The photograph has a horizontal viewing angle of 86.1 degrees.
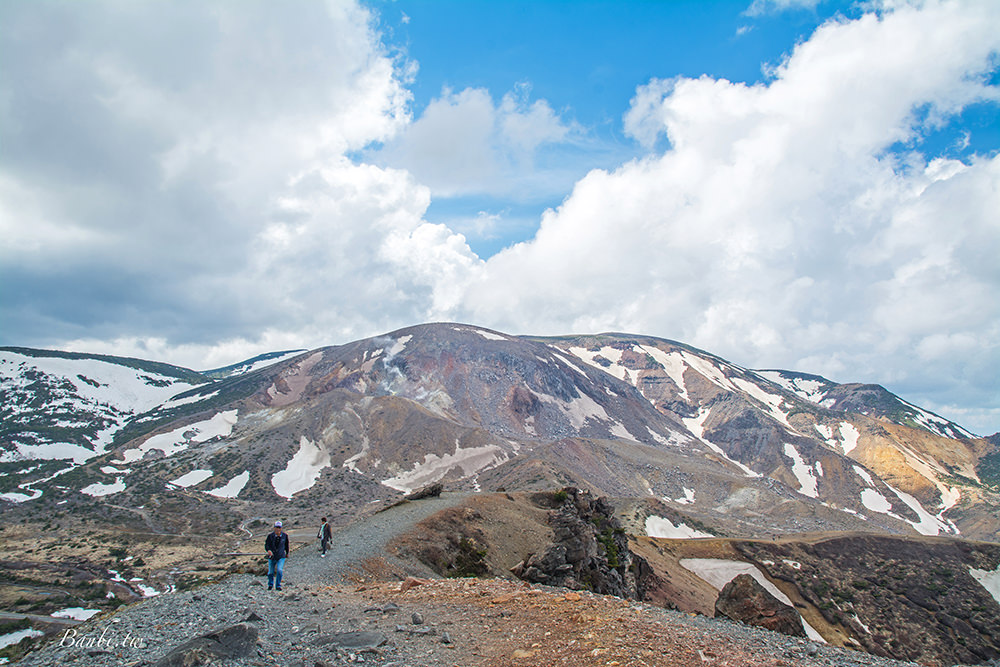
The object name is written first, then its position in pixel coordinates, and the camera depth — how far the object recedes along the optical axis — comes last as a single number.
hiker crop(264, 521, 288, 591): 14.08
